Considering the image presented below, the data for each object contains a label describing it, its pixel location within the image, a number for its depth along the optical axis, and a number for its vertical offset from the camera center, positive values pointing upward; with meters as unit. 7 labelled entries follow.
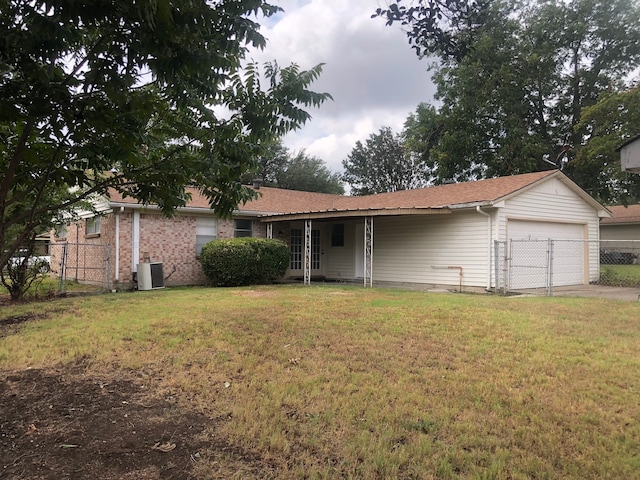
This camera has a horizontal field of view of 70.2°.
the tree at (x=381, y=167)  42.06 +8.54
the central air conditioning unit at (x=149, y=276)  13.43 -0.63
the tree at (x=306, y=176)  37.78 +6.81
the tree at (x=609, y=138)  20.06 +5.62
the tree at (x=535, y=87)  23.16 +9.41
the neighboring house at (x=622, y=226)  28.07 +2.22
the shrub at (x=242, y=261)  13.91 -0.14
